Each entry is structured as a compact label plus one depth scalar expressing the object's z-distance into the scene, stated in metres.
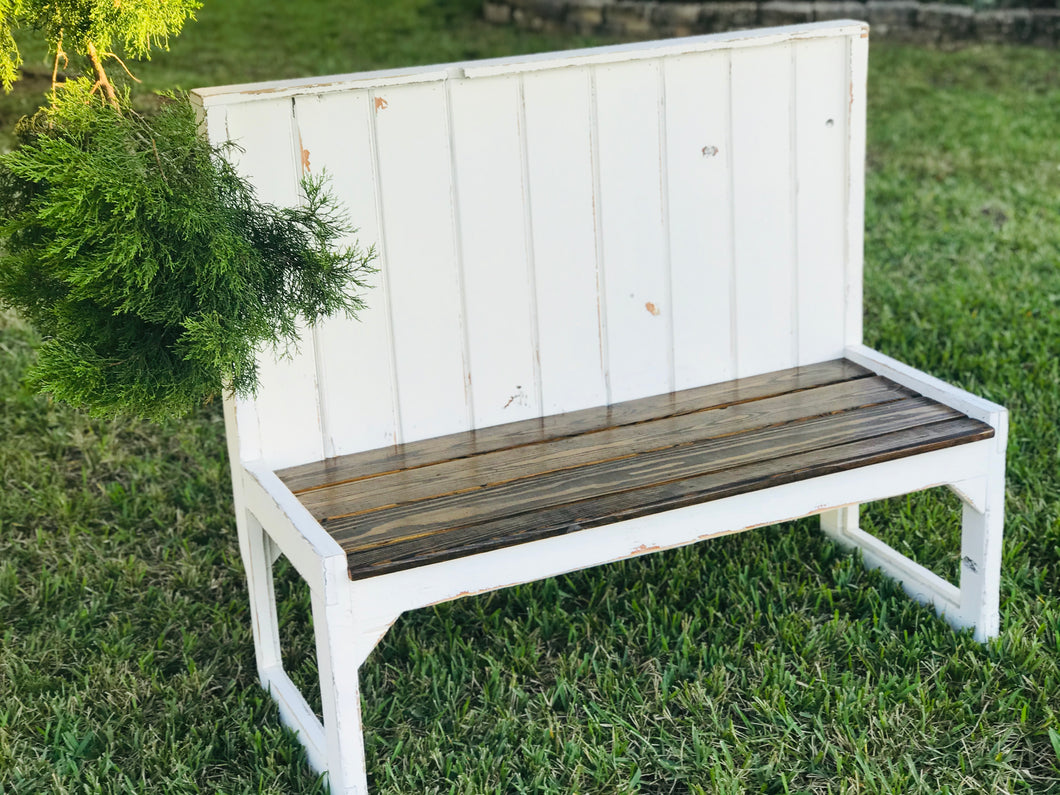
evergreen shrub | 1.94
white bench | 2.23
